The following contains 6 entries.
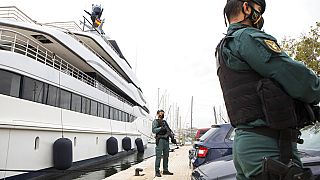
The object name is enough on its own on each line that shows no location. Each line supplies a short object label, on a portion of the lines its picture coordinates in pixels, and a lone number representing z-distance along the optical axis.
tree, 13.00
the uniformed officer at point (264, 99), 1.32
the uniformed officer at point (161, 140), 7.18
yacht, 7.05
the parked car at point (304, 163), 2.61
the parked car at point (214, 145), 5.07
